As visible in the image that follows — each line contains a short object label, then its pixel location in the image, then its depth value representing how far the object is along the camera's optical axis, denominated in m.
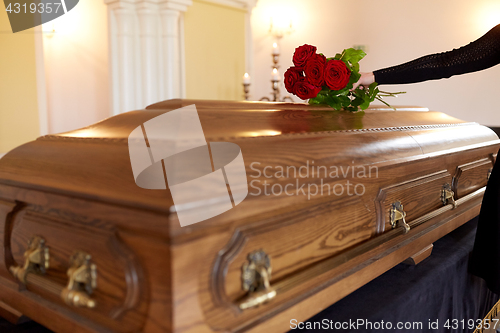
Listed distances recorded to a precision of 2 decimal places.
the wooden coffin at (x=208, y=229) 0.60
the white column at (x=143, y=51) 3.71
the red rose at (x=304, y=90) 1.33
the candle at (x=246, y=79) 3.99
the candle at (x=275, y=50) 4.44
